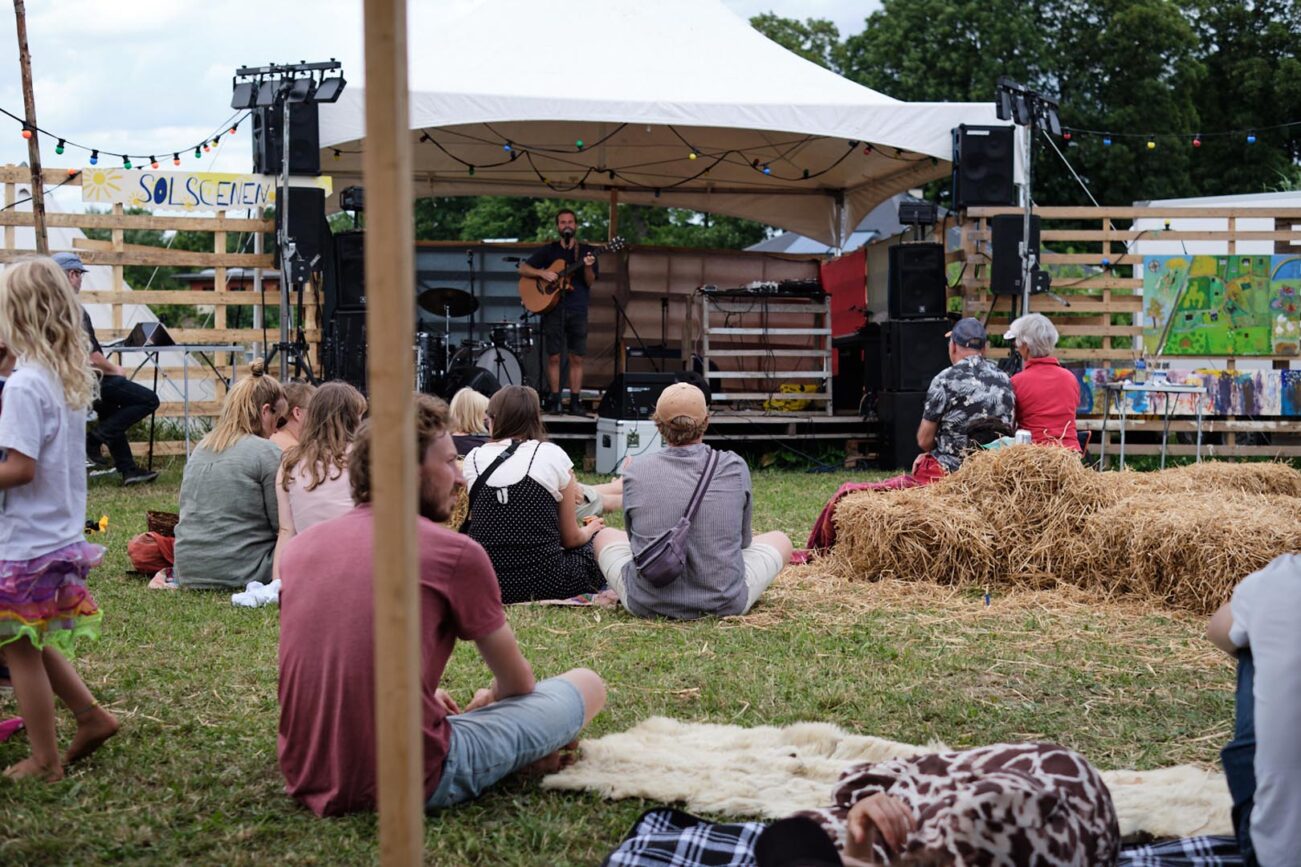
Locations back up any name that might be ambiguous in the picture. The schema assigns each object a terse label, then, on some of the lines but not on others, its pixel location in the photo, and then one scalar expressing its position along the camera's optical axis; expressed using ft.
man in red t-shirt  9.32
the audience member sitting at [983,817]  7.28
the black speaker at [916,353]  38.27
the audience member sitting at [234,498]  19.11
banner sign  37.14
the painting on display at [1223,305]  40.34
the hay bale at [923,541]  20.25
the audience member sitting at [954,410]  22.36
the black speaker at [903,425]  38.19
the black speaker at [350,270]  38.50
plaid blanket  8.82
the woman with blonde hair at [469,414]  22.35
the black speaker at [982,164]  38.19
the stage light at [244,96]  36.24
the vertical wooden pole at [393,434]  5.74
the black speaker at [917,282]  38.58
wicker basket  21.58
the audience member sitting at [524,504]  18.19
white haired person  23.52
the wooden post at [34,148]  34.01
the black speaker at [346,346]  37.82
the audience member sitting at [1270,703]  7.34
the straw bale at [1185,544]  18.47
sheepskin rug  10.02
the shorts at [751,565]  18.34
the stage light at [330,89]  36.22
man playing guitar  40.24
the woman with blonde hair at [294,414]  20.06
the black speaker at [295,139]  36.50
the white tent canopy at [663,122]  37.40
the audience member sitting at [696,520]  17.37
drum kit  39.78
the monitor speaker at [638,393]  35.81
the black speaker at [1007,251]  37.88
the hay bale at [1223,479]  22.11
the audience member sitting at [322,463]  17.20
